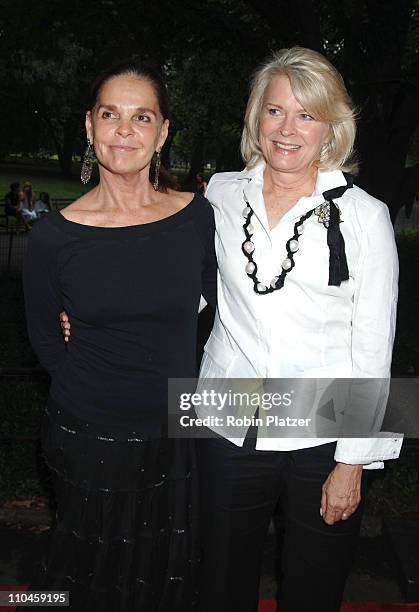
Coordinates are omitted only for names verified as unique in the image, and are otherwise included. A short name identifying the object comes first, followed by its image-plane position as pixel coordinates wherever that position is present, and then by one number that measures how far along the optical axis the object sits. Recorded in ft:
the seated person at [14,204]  59.16
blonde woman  7.23
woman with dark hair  7.39
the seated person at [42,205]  63.87
